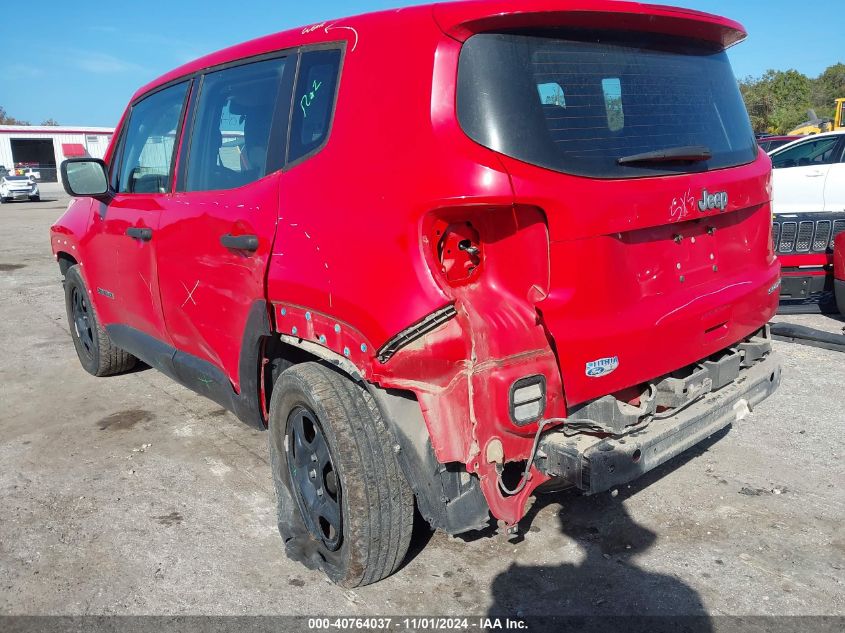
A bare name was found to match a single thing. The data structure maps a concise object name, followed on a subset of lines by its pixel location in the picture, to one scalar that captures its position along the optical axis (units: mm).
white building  49125
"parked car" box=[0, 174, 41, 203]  31766
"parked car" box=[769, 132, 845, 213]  8625
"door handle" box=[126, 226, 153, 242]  4045
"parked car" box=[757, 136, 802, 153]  12652
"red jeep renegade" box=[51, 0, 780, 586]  2363
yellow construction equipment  17781
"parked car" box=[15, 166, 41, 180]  44141
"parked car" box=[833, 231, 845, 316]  6152
